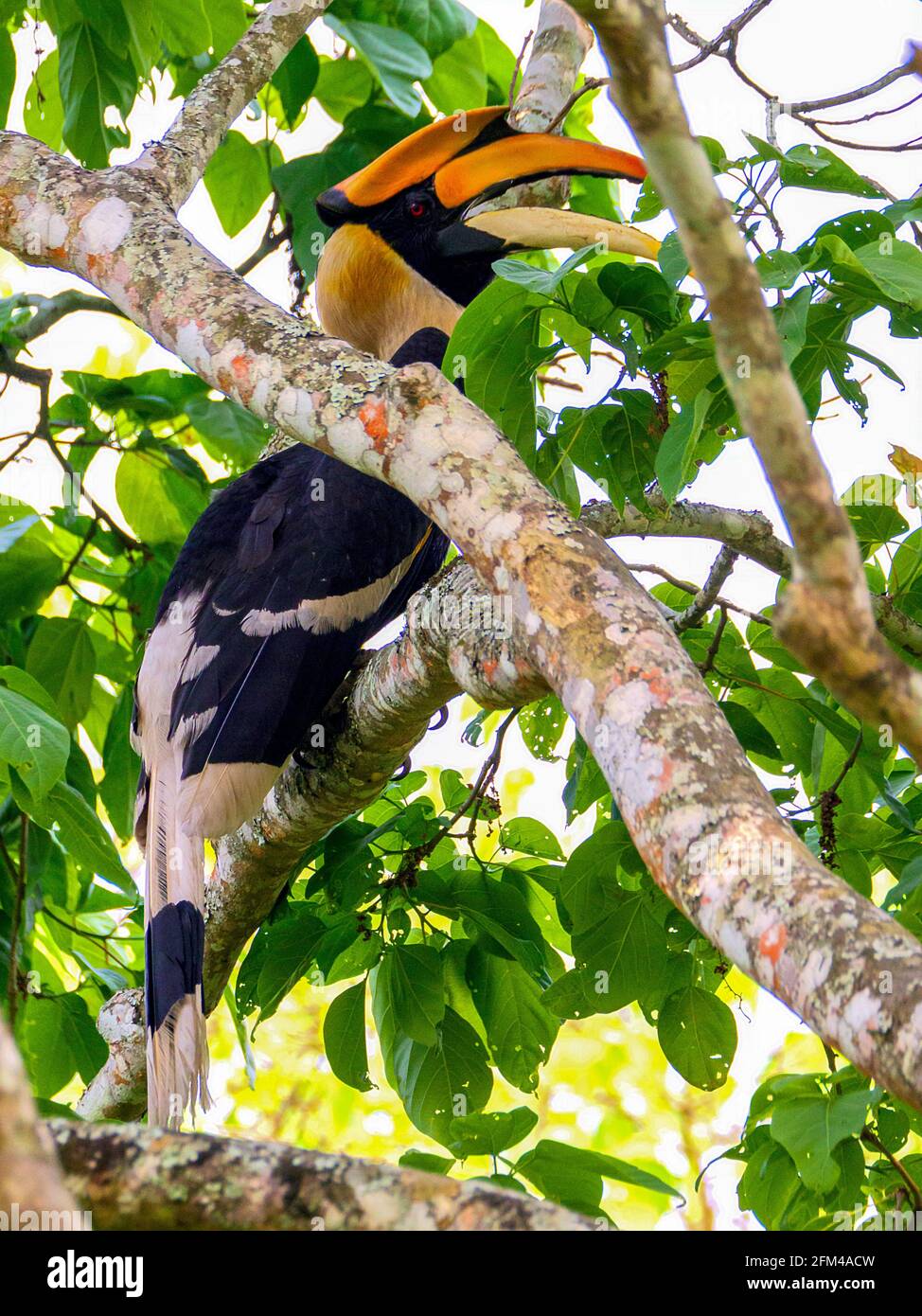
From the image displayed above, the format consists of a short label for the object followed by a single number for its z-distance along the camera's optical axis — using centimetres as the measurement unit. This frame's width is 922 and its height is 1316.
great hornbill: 449
